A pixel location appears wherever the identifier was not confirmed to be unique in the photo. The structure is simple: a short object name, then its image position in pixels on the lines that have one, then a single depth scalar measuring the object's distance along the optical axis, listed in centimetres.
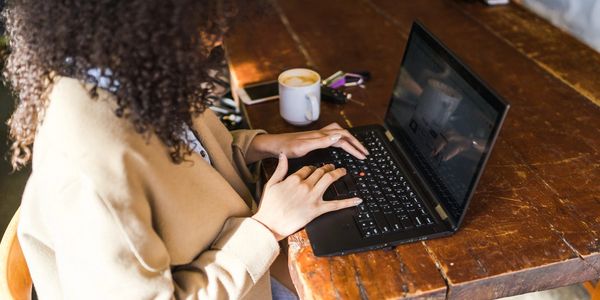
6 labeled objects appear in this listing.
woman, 65
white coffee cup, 111
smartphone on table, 125
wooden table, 76
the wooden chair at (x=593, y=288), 120
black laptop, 79
